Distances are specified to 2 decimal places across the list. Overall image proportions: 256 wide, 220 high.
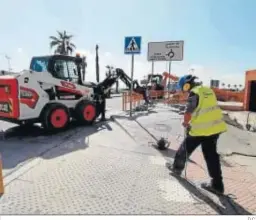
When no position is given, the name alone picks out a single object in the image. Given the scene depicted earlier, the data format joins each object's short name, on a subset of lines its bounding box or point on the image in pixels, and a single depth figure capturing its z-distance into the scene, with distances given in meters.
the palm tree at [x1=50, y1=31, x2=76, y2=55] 47.75
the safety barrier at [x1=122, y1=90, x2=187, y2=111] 14.81
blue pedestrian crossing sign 10.32
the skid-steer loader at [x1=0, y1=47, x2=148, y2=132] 7.93
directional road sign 14.71
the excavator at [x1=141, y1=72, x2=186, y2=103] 19.62
